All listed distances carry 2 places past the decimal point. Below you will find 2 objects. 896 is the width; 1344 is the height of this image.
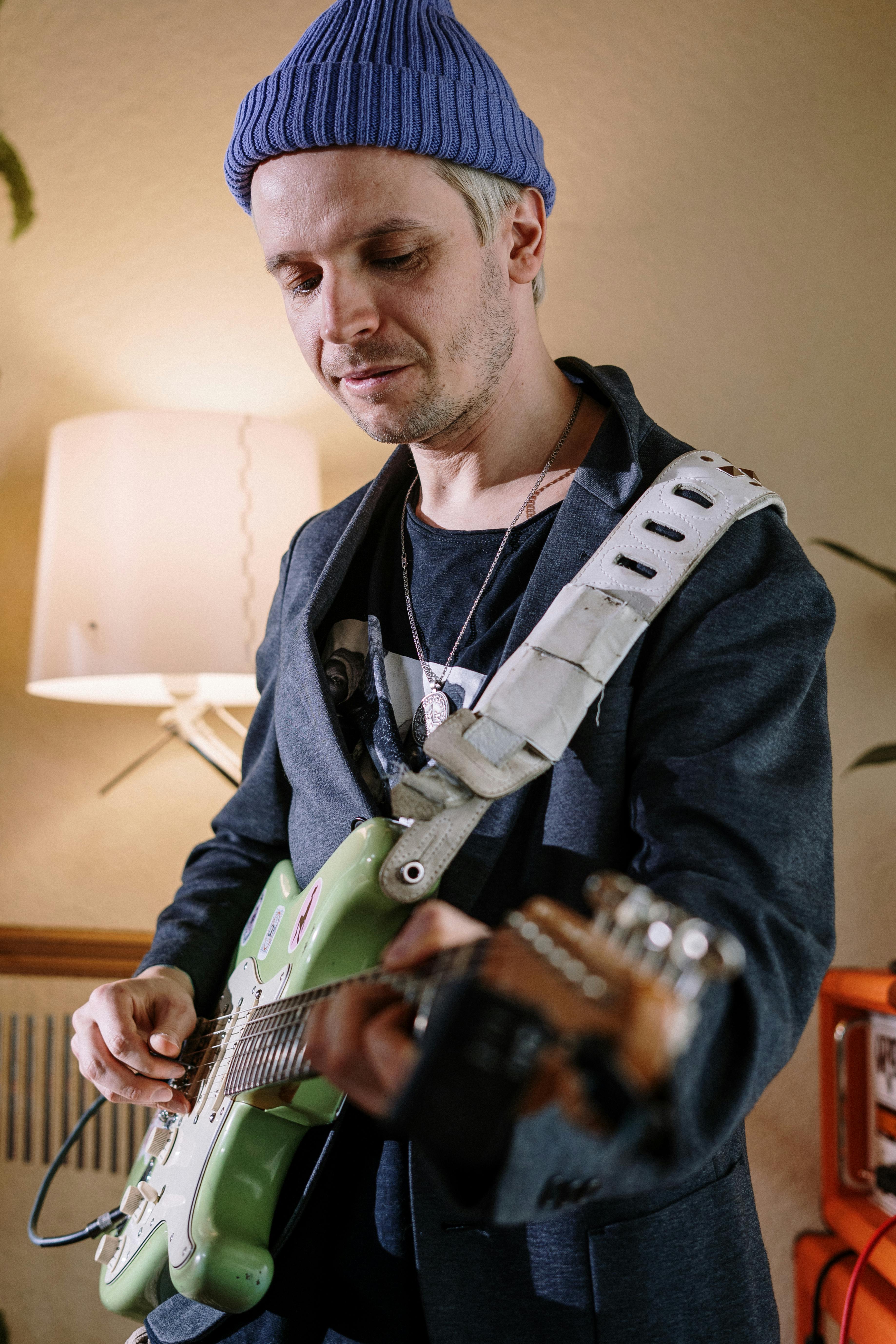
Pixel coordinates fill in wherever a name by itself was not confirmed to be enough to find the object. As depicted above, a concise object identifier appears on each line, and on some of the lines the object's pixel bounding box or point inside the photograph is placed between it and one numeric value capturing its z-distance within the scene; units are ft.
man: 2.15
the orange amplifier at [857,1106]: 3.89
